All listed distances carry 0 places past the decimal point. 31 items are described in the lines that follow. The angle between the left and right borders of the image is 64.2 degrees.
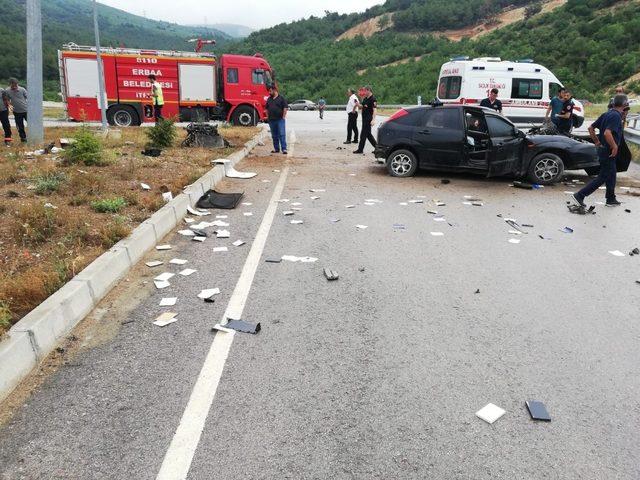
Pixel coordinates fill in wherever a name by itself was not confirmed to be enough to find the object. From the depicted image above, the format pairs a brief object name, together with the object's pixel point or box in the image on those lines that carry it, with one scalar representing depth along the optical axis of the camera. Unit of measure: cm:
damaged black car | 1012
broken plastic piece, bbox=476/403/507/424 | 300
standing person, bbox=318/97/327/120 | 3366
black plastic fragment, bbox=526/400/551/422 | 302
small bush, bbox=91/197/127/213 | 675
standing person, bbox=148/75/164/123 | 1780
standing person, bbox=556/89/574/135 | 1239
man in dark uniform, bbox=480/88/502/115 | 1391
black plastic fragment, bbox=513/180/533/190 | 1012
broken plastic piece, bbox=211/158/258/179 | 1068
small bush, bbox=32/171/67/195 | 762
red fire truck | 2183
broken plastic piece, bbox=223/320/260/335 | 398
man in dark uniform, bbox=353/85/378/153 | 1412
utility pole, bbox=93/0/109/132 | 1698
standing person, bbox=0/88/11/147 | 1410
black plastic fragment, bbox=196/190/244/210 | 806
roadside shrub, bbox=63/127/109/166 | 987
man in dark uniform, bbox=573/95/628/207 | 815
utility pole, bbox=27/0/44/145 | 1203
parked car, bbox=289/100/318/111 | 4926
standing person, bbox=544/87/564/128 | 1256
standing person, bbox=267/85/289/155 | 1325
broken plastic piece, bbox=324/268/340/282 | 511
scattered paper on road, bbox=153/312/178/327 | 407
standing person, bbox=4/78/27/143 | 1405
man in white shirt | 1636
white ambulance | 1981
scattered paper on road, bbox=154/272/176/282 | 497
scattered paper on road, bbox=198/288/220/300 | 461
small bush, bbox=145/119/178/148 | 1255
